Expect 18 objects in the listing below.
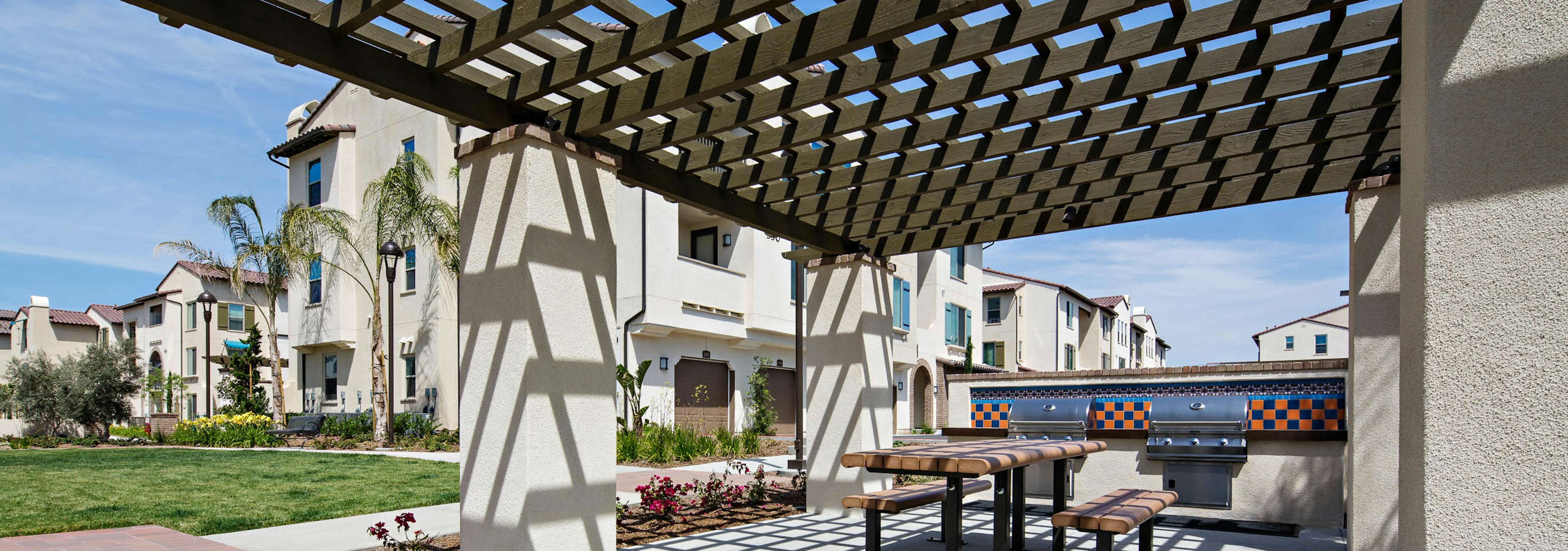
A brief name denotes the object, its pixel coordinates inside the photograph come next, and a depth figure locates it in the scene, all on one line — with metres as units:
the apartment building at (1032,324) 43.62
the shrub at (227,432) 21.73
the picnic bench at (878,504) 5.93
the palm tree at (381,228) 20.67
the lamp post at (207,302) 23.86
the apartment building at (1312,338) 57.97
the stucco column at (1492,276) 2.28
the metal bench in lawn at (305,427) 22.29
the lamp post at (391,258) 17.44
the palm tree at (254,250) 23.81
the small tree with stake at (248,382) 26.89
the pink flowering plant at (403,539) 6.53
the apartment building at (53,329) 40.00
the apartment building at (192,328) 33.44
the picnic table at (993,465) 5.30
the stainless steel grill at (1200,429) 8.74
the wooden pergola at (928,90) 4.24
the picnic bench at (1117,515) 5.34
